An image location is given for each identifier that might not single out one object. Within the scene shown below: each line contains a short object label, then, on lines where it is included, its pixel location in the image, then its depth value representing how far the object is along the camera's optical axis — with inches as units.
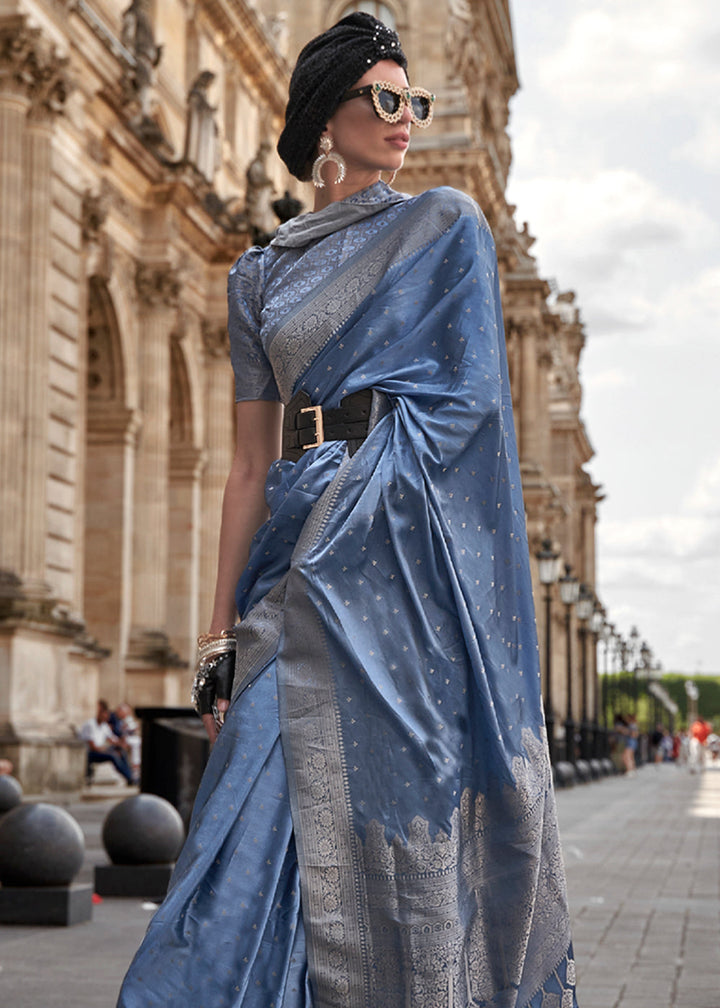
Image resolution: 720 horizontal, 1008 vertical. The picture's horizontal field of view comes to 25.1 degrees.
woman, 116.0
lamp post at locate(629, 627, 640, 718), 2687.0
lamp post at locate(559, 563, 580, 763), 1551.4
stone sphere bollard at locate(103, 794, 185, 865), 370.0
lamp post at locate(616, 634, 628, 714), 2667.3
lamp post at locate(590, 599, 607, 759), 2207.6
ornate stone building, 775.1
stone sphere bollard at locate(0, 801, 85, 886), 318.7
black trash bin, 473.1
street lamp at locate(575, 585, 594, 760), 1755.7
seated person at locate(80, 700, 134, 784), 888.3
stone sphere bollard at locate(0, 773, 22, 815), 465.4
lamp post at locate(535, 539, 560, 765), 1304.1
